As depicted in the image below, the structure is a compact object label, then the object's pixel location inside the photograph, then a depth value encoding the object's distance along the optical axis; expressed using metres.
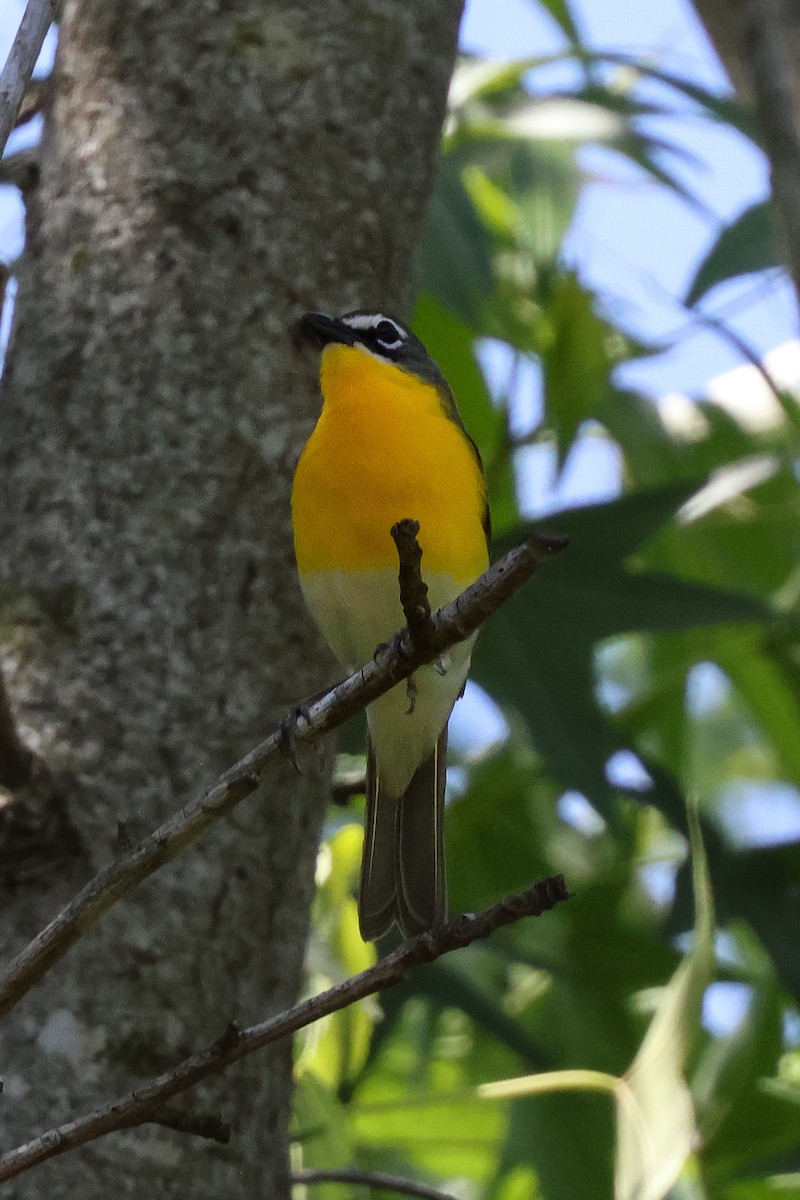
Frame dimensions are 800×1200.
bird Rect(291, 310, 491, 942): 5.44
